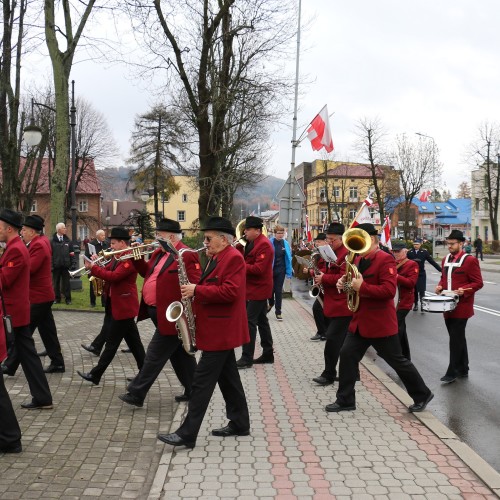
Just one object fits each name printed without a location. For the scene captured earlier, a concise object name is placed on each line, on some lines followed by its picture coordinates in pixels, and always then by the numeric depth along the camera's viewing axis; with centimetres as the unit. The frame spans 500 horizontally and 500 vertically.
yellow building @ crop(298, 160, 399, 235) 6034
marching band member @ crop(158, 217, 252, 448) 548
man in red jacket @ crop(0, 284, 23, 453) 532
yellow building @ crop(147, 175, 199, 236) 10175
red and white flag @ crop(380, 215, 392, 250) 1220
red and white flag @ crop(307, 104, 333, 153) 1817
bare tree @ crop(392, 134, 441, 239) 5869
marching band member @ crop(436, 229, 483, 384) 837
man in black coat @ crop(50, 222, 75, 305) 1532
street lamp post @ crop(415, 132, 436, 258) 5881
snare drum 823
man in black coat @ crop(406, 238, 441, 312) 1628
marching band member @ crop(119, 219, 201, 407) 646
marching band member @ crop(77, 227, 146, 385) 755
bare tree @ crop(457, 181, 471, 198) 10908
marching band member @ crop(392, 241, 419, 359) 927
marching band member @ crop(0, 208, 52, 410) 635
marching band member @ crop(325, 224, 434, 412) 650
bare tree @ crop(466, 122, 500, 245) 6156
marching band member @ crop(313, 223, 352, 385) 781
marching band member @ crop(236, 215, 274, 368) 889
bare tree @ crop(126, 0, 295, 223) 1795
